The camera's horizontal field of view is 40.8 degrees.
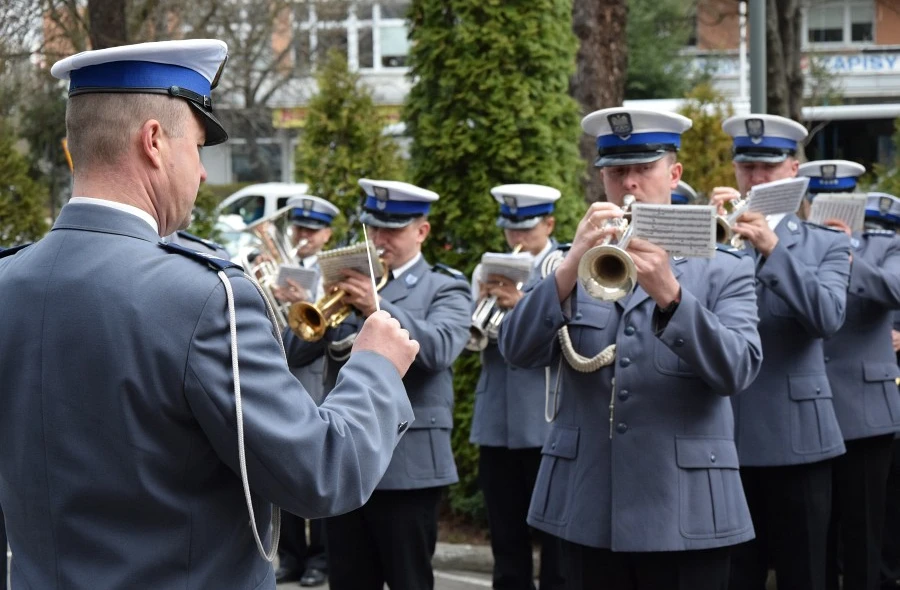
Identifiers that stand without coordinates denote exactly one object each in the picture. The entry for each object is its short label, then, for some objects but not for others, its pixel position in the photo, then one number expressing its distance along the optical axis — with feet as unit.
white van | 77.25
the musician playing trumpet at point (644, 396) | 12.44
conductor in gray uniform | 7.34
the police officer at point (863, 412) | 18.86
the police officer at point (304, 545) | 23.80
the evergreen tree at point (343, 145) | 29.27
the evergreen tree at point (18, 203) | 38.11
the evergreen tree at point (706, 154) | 38.58
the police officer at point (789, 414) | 16.22
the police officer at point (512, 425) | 20.20
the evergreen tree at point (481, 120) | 24.80
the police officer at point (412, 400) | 16.98
